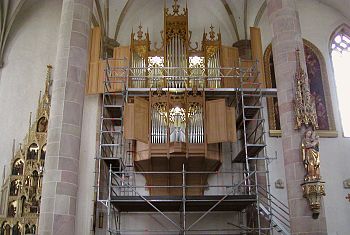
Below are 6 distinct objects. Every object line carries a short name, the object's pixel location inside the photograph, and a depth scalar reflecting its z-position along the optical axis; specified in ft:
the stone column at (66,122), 42.93
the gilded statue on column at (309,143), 42.45
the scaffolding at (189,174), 55.72
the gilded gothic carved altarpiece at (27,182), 56.80
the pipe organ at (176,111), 56.85
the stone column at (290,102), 42.77
